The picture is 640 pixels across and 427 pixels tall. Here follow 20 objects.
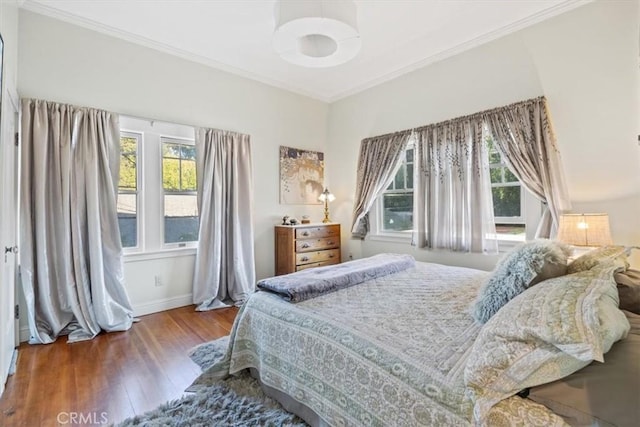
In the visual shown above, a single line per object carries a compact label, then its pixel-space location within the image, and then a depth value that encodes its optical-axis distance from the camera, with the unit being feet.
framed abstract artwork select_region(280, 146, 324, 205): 14.49
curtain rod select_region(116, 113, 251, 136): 10.26
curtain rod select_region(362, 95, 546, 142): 9.32
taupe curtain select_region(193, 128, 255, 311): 11.66
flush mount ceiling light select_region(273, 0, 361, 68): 6.72
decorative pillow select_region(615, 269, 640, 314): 4.13
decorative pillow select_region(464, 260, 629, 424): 2.73
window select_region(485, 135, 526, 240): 10.03
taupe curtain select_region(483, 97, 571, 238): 8.86
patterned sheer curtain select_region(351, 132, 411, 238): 12.96
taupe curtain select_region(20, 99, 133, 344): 8.46
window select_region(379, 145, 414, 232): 13.16
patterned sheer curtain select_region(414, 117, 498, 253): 10.43
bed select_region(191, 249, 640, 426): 3.16
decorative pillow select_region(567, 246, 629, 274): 4.62
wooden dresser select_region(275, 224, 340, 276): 13.17
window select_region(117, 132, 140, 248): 10.53
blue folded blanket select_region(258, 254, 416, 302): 5.97
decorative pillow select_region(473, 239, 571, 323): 4.27
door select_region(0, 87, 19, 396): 6.31
